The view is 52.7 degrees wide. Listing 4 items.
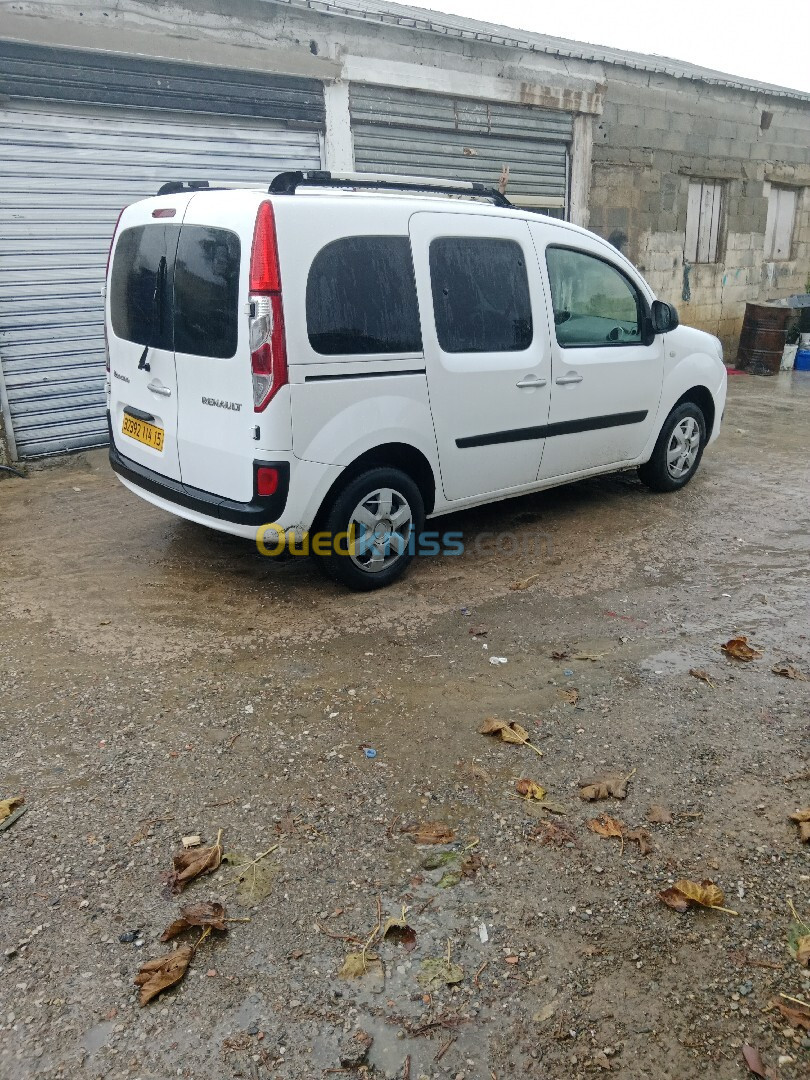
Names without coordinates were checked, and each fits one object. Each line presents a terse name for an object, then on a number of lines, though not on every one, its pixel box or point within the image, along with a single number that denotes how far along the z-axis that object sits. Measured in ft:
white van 12.44
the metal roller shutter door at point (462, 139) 28.53
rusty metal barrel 40.47
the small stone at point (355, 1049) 6.38
